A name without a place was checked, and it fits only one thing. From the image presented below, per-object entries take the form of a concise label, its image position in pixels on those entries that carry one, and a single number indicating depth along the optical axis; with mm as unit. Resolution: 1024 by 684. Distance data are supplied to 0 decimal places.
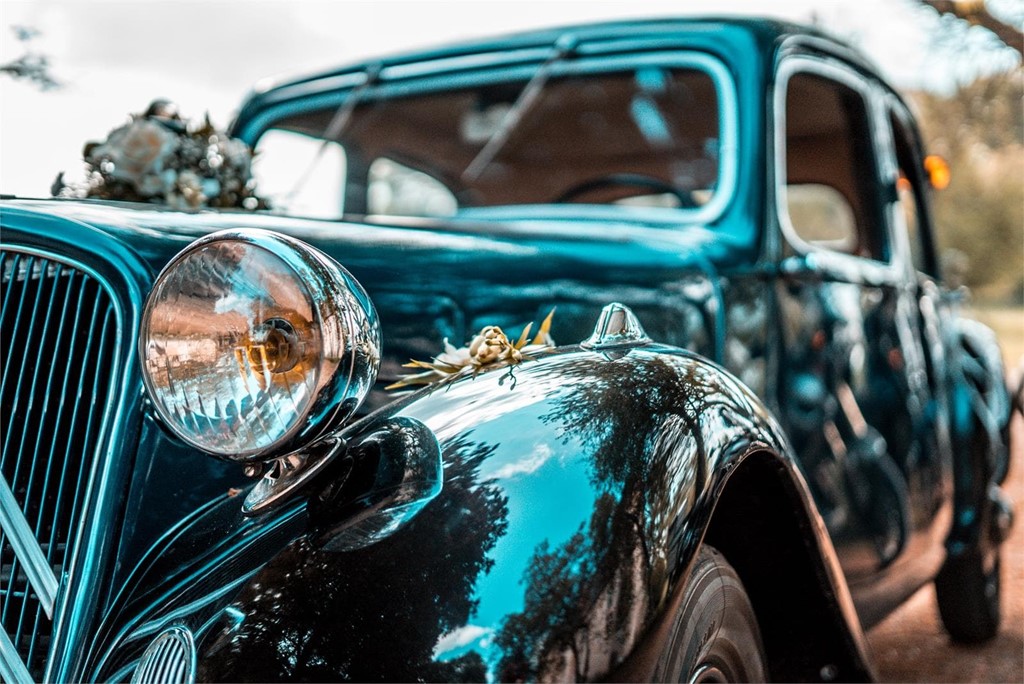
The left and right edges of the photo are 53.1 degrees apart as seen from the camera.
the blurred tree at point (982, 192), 7461
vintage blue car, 1141
